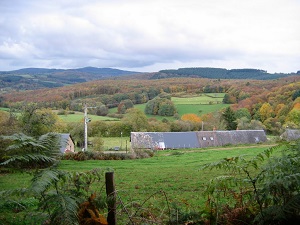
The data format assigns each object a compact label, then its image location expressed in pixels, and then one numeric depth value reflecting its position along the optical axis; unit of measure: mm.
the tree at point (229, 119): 73938
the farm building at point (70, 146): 40797
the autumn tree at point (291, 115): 66644
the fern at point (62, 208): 4051
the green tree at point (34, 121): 34219
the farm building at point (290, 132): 52306
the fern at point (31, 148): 5031
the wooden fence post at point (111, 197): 4836
